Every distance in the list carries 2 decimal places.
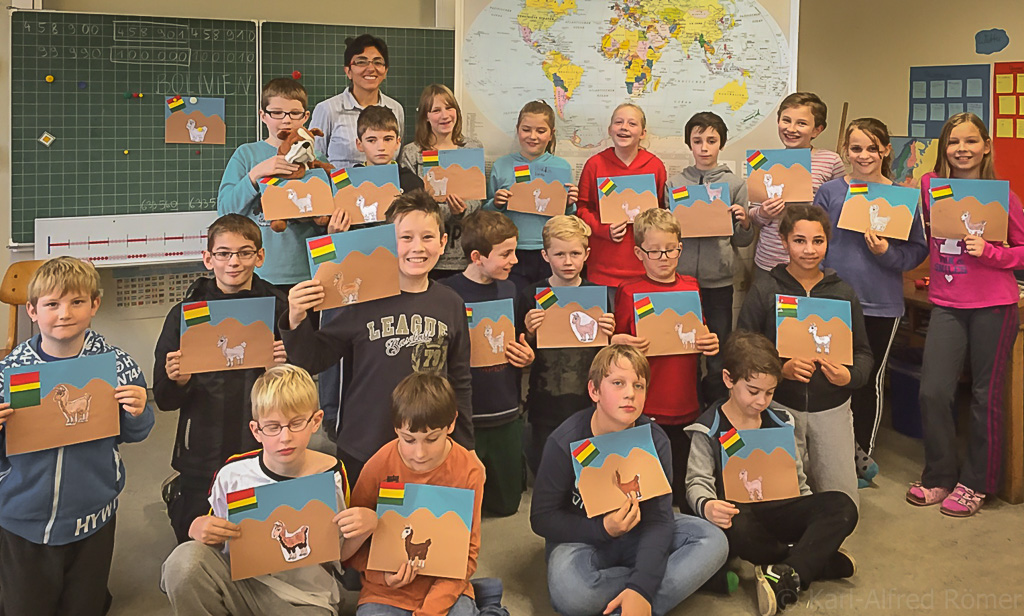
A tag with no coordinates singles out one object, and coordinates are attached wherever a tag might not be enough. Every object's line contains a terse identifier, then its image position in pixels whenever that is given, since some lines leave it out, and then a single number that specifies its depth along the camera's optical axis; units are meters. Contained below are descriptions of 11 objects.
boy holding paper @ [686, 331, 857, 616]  2.80
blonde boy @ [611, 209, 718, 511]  3.28
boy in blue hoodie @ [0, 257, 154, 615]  2.41
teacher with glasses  3.84
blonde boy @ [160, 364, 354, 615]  2.22
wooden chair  4.18
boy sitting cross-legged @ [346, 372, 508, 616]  2.35
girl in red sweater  3.87
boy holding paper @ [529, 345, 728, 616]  2.55
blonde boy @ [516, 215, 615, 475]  3.27
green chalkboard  4.11
